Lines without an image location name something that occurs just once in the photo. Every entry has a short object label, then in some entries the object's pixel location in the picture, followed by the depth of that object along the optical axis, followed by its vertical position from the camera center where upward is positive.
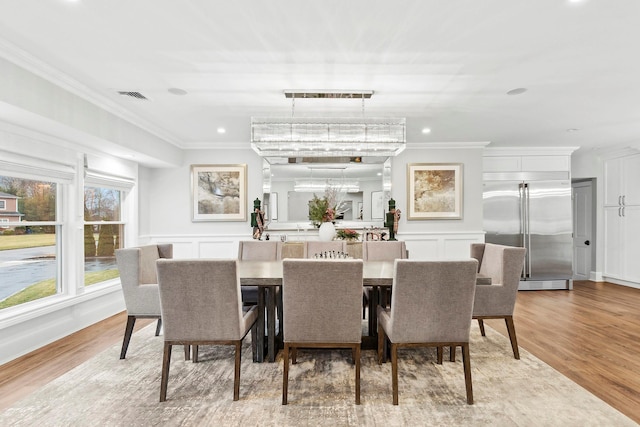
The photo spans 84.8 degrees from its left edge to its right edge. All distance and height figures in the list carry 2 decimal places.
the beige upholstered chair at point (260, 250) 3.96 -0.41
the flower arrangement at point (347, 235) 4.87 -0.29
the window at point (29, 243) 3.18 -0.29
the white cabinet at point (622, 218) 5.96 -0.06
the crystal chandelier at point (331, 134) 3.42 +0.78
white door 6.75 -0.29
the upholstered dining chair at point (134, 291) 2.88 -0.64
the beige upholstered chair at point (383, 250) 3.86 -0.40
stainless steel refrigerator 5.87 -0.15
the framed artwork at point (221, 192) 5.61 +0.35
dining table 2.50 -0.66
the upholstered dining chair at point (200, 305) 2.19 -0.58
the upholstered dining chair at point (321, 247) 3.84 -0.37
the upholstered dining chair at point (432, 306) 2.14 -0.57
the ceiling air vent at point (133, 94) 3.29 +1.14
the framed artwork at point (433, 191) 5.64 +0.37
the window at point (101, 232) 4.30 -0.24
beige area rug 2.05 -1.20
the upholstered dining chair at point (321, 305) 2.18 -0.58
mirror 5.53 +0.38
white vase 4.03 -0.21
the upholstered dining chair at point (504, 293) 2.90 -0.65
